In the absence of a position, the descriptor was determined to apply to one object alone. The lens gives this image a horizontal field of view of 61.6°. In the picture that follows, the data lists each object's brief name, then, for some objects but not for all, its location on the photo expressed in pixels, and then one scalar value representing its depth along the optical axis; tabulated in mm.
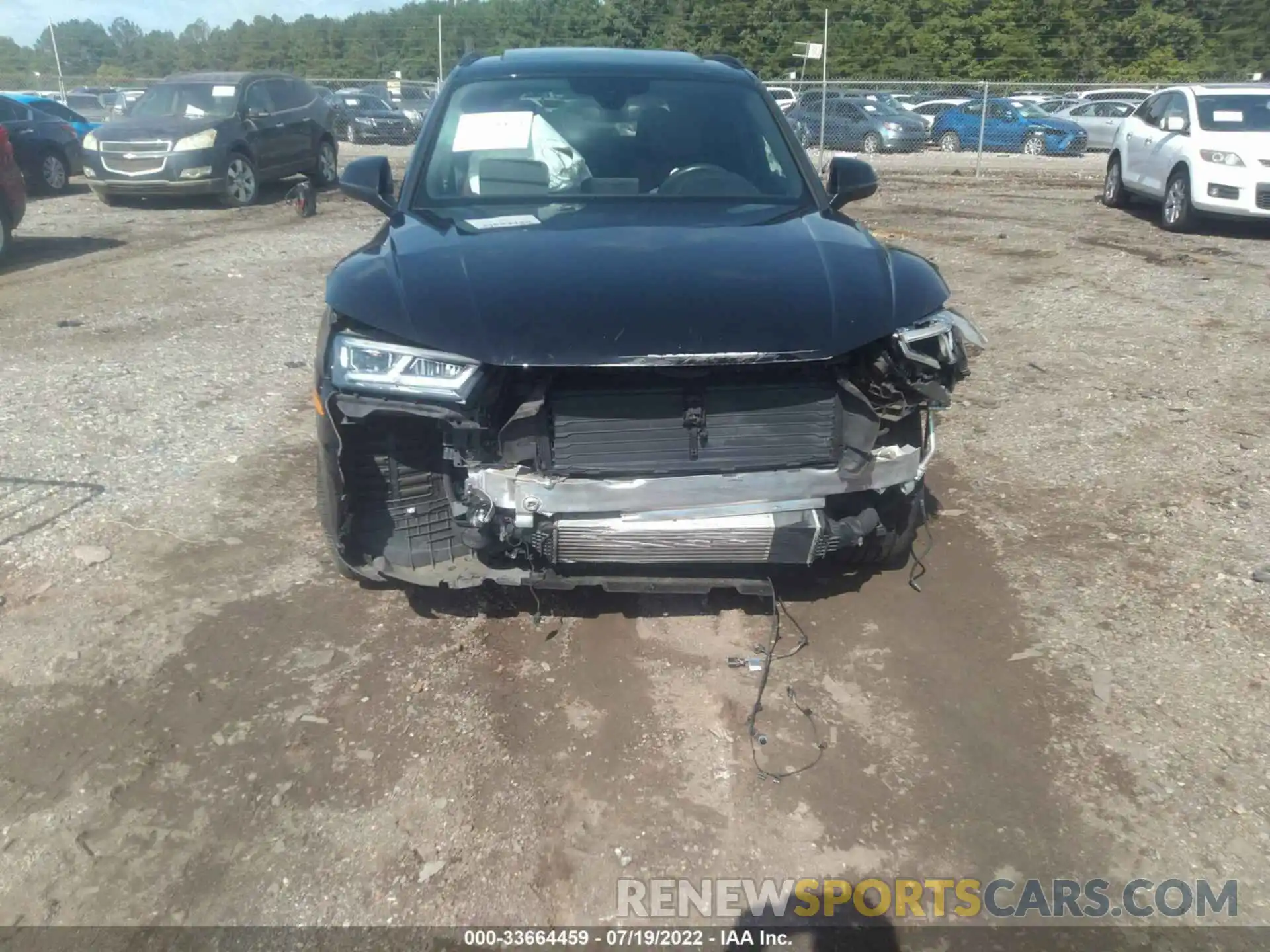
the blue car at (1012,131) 22500
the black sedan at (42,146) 15234
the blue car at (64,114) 17734
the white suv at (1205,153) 11273
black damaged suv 2975
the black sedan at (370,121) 25058
